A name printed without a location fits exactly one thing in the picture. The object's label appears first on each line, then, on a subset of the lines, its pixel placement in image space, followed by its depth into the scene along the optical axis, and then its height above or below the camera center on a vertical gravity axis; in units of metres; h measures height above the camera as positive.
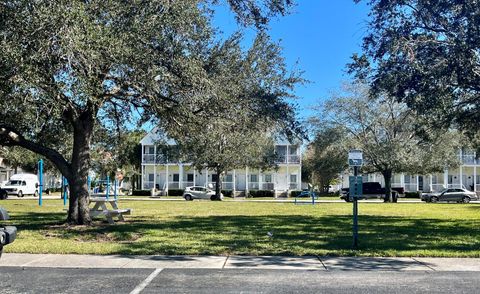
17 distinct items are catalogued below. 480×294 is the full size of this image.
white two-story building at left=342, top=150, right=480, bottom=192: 64.05 -0.60
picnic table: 16.97 -1.21
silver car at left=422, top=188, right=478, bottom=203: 45.49 -1.84
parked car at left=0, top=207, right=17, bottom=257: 7.14 -0.79
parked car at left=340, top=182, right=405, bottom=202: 48.84 -1.47
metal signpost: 11.81 -0.13
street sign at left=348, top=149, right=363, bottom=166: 11.88 +0.40
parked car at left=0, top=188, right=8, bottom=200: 44.34 -1.52
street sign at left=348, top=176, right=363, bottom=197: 11.80 -0.26
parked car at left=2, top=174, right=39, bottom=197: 51.31 -0.89
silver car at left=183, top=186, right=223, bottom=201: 50.12 -1.77
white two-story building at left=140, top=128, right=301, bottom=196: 66.19 -0.04
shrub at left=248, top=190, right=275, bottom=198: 63.36 -2.13
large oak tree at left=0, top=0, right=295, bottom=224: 10.69 +2.62
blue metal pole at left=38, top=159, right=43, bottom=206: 32.09 -0.49
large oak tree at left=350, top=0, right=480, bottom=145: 14.60 +3.66
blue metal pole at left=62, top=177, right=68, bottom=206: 32.58 -0.78
